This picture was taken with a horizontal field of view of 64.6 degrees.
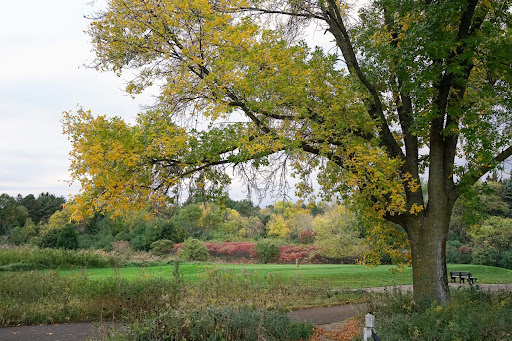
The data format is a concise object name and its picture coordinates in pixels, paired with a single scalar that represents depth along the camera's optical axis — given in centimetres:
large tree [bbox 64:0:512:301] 772
